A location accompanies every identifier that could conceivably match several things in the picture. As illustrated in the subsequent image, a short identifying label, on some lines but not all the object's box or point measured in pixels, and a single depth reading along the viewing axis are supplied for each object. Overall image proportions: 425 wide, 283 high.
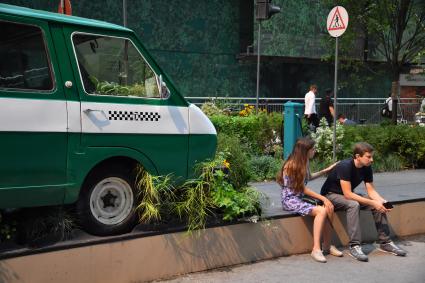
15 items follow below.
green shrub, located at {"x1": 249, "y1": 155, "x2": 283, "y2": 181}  9.64
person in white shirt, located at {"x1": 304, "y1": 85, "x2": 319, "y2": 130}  15.41
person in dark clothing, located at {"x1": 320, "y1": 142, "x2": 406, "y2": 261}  6.39
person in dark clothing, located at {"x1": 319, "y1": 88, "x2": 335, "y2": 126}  15.95
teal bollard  10.57
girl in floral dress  6.22
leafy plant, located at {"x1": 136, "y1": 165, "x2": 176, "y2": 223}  5.30
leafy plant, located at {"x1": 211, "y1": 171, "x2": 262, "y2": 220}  5.77
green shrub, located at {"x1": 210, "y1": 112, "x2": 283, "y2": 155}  10.45
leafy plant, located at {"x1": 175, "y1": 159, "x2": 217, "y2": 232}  5.55
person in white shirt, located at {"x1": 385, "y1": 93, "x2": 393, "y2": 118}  19.48
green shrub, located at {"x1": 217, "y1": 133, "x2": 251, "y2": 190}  6.30
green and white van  4.66
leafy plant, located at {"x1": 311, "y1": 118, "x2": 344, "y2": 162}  10.86
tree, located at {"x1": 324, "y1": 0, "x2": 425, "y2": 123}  14.85
